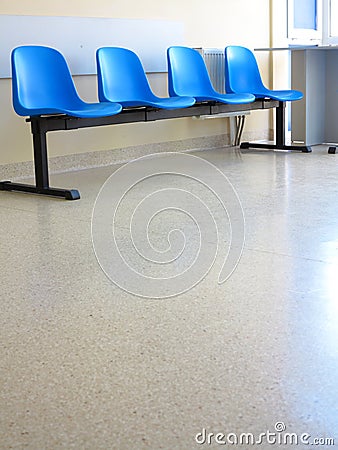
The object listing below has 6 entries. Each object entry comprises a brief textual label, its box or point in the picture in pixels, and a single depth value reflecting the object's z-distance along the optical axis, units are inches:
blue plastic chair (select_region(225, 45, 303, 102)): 226.2
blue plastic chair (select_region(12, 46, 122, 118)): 166.7
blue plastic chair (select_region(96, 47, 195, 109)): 189.6
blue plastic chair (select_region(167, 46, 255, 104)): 209.6
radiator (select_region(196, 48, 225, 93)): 235.3
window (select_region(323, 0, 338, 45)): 280.8
